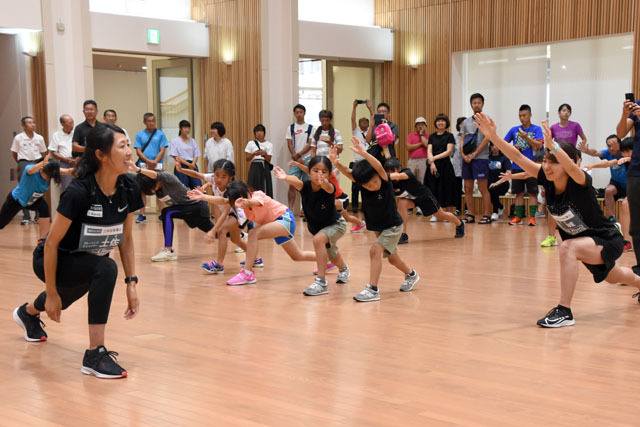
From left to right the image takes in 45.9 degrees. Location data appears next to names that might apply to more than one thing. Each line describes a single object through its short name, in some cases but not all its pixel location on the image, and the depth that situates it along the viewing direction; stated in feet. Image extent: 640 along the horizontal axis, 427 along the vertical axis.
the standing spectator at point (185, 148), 39.06
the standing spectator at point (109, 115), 37.81
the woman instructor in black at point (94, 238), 12.35
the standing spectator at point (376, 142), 36.55
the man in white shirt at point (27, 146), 37.47
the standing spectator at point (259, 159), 40.34
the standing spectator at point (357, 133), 42.80
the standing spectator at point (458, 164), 42.19
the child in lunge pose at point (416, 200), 30.32
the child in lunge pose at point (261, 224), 21.44
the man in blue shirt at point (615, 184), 29.78
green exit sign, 41.97
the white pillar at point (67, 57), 38.70
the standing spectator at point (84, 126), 33.81
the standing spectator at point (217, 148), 39.34
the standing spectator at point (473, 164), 37.73
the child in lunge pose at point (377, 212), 18.97
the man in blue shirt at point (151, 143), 38.83
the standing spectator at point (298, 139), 41.22
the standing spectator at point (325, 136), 39.09
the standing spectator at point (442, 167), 38.65
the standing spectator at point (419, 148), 41.47
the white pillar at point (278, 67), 42.88
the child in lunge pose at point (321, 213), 19.89
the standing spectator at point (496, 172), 38.52
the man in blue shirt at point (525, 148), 35.14
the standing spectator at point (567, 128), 36.27
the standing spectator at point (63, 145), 36.40
